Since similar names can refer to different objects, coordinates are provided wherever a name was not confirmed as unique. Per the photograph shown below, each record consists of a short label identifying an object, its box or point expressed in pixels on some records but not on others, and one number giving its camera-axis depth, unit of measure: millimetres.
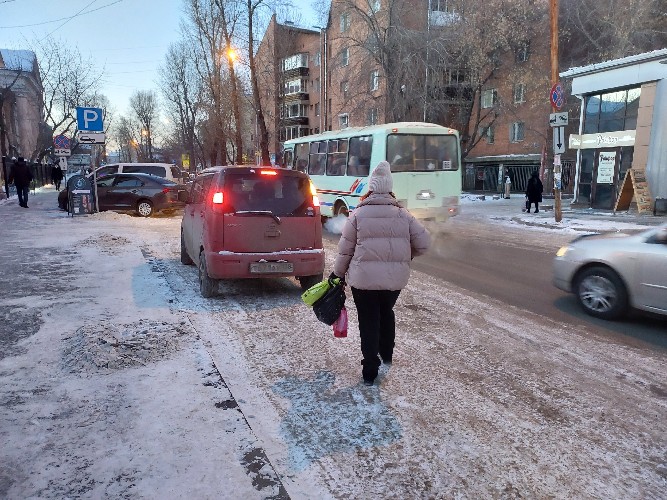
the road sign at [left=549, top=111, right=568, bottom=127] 15016
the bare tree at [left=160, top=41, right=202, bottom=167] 51500
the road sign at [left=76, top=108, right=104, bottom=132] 15367
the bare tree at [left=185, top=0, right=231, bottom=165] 34906
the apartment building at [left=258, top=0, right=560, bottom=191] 26703
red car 6293
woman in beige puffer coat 3762
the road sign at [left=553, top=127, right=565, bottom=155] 15695
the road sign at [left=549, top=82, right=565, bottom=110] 14811
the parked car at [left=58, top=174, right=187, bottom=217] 17719
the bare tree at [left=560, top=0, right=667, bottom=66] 26172
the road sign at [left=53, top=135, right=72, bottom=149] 21047
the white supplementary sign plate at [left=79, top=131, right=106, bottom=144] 15625
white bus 13820
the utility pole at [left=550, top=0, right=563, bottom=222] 15445
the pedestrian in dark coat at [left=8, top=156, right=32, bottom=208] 19422
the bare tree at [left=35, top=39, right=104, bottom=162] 39338
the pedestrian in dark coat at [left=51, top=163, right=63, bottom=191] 33531
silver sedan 5379
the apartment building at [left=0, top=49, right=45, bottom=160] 48562
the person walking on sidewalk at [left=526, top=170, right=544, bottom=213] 20219
